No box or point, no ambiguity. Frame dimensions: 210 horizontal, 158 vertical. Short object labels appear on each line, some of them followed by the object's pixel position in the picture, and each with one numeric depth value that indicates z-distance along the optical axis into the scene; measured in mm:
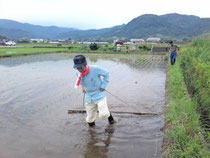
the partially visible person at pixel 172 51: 9191
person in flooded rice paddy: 3121
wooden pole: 4283
